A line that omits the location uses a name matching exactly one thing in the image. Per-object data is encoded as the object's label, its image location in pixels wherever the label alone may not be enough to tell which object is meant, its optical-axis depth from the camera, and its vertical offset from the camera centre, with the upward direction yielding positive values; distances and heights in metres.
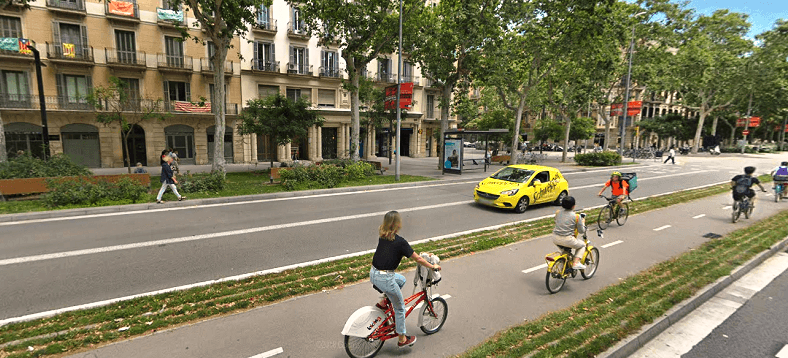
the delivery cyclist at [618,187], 9.77 -1.20
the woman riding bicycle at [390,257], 3.77 -1.23
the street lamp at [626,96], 27.34 +3.80
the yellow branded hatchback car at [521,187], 11.56 -1.52
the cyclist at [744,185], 10.30 -1.20
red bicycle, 3.72 -2.02
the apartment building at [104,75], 22.62 +4.49
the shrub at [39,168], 12.62 -1.07
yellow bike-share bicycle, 5.62 -2.00
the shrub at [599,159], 29.25 -1.29
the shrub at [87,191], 11.25 -1.70
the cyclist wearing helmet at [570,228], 5.72 -1.39
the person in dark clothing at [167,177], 12.26 -1.29
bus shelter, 21.66 -0.47
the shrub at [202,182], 13.91 -1.69
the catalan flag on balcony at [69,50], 23.03 +5.81
